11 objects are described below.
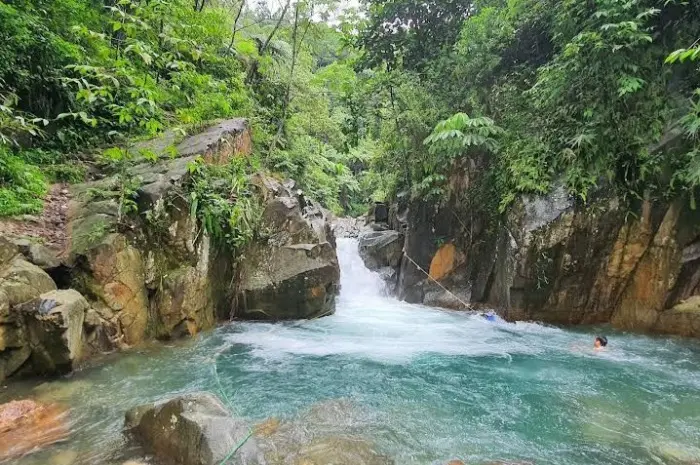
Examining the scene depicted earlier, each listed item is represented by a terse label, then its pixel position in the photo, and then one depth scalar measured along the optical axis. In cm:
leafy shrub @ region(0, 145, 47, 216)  622
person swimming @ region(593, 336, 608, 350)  738
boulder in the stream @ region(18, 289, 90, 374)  510
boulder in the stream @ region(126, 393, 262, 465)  374
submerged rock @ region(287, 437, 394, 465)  389
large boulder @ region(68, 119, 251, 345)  633
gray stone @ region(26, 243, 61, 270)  578
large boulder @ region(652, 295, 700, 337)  794
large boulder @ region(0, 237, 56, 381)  505
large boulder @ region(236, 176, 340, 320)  888
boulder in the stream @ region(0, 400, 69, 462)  402
